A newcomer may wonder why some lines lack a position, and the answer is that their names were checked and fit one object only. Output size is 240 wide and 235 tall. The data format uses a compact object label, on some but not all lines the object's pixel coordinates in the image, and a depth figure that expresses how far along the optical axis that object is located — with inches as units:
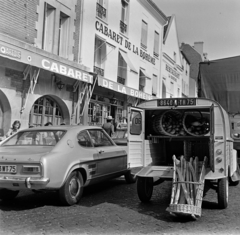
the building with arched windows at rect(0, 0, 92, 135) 403.2
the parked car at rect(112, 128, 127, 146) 351.3
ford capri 210.7
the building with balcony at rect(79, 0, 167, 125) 574.9
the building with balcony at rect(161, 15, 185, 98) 987.9
